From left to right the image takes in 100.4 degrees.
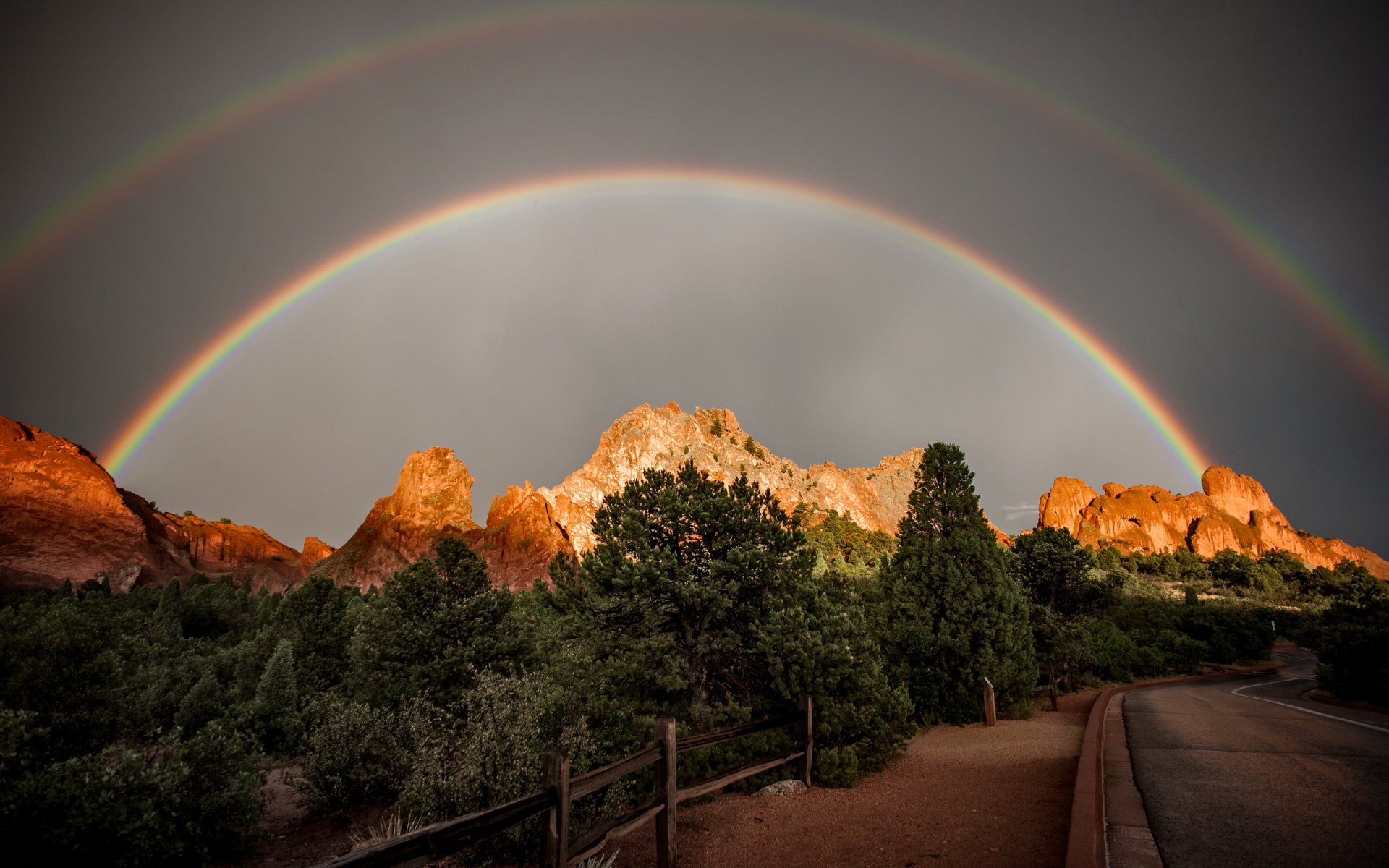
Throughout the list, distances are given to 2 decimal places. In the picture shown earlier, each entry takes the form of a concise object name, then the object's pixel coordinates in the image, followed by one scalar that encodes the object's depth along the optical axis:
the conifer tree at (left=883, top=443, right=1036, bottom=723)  17.42
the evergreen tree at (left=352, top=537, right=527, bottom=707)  19.84
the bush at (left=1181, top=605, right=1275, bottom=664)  41.72
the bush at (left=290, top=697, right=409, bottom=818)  13.95
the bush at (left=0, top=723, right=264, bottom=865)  7.90
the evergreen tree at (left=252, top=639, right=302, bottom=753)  23.84
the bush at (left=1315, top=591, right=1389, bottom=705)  18.23
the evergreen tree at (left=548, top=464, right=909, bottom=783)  10.99
